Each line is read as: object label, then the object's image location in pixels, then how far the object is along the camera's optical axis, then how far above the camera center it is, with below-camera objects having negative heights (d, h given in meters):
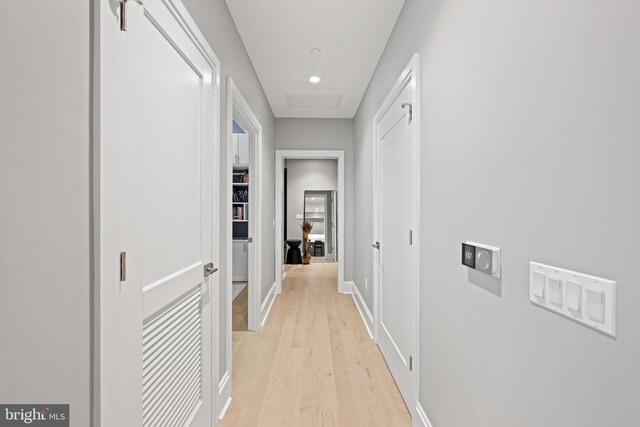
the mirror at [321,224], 7.95 -0.28
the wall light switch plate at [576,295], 0.63 -0.18
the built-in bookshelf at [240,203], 5.43 +0.16
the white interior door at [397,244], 1.92 -0.21
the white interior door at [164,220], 0.97 -0.03
